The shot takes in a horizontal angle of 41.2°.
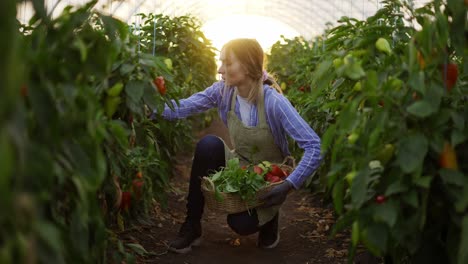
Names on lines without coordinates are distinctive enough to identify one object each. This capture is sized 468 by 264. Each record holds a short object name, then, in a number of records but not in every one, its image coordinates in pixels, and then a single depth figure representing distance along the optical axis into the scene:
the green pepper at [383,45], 2.36
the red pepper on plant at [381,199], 2.07
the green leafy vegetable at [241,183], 3.30
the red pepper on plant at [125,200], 2.94
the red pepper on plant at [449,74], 2.14
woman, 3.38
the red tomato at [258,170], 3.42
